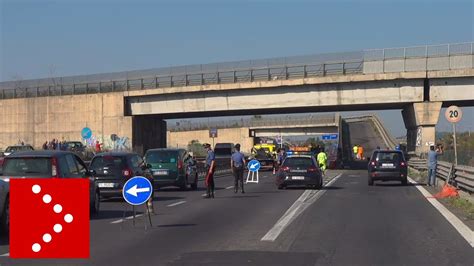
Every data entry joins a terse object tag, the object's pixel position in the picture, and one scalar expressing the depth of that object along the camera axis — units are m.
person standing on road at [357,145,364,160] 70.93
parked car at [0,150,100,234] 16.11
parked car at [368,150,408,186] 32.03
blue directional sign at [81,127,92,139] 41.05
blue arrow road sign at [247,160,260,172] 34.56
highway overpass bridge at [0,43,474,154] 49.06
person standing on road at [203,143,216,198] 23.84
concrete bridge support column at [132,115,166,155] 58.61
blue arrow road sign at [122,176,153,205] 14.83
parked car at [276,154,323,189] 28.92
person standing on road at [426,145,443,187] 29.64
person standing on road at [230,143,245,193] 26.08
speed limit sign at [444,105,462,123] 28.22
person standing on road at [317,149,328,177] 37.33
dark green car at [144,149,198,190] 28.20
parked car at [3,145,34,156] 46.19
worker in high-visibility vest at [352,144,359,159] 71.62
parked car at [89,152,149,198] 22.98
